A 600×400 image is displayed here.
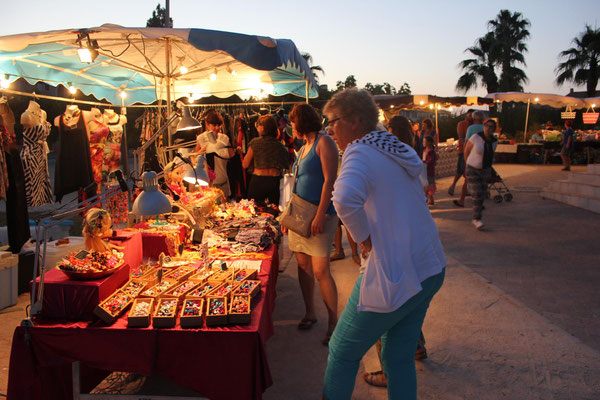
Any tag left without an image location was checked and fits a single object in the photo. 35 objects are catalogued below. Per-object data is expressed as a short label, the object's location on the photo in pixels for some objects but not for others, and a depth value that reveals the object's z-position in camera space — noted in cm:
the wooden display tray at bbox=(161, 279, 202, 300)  241
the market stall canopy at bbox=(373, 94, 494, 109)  1502
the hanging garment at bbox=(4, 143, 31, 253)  459
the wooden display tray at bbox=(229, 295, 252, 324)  224
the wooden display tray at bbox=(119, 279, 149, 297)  246
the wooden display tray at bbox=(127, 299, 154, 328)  219
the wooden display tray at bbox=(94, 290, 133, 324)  222
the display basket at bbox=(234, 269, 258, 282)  277
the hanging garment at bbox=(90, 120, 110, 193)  659
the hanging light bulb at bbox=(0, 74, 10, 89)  495
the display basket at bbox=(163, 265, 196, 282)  275
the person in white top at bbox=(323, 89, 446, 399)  179
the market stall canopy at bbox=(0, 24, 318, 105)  379
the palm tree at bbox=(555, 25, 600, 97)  3070
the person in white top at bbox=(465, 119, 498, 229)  723
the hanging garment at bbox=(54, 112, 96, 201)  607
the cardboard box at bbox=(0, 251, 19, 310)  429
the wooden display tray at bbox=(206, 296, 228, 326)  222
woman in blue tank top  330
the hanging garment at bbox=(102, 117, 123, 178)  700
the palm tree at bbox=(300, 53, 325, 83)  3144
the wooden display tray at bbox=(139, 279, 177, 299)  240
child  1012
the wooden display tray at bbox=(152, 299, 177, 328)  220
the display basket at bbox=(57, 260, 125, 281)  231
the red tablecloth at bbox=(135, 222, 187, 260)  325
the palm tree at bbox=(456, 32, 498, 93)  3209
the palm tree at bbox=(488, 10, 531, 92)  3212
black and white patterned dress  553
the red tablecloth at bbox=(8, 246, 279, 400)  218
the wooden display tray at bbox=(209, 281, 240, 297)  246
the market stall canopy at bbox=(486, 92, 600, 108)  1973
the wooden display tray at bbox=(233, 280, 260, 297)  249
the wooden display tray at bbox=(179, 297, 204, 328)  221
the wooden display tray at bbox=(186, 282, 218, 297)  245
